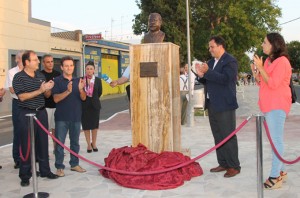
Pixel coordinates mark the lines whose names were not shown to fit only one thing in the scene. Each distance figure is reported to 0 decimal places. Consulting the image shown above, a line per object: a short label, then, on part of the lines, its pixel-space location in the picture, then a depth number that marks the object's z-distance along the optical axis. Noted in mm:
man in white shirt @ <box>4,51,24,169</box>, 6348
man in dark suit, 5773
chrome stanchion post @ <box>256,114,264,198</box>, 4254
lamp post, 11492
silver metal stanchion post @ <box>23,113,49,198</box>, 5012
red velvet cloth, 5395
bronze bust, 6312
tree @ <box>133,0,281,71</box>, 30875
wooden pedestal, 6043
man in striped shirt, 5449
